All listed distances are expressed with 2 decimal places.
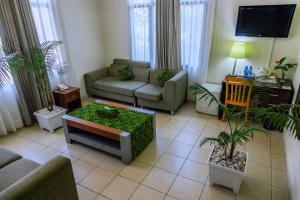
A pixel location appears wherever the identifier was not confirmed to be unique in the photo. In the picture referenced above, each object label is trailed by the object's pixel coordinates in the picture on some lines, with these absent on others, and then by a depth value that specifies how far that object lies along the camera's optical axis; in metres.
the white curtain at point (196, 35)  3.59
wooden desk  2.99
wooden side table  3.65
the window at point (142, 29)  4.06
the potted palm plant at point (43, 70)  2.89
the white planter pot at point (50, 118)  3.20
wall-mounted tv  3.00
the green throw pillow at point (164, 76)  3.86
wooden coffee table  2.43
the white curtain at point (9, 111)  3.14
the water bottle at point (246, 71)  3.44
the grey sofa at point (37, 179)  1.29
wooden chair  3.04
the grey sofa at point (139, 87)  3.62
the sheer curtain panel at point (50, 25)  3.40
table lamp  3.35
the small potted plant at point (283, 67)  3.09
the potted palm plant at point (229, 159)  1.78
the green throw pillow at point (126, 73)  4.36
